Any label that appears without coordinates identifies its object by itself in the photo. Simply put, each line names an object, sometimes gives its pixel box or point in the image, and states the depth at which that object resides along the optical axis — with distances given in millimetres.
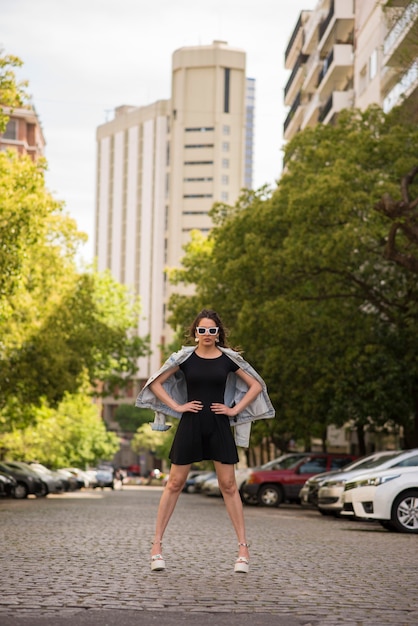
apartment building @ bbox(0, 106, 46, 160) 103375
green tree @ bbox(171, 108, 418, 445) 31578
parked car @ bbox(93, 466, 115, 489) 84438
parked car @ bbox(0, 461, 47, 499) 46844
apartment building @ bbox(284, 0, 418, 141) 51750
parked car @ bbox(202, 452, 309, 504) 36875
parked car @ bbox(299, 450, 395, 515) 25078
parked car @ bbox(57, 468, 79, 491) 60800
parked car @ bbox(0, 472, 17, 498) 44094
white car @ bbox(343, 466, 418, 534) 19781
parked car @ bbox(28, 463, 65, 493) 50281
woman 10031
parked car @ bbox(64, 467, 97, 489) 72469
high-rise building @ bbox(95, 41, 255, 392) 149500
